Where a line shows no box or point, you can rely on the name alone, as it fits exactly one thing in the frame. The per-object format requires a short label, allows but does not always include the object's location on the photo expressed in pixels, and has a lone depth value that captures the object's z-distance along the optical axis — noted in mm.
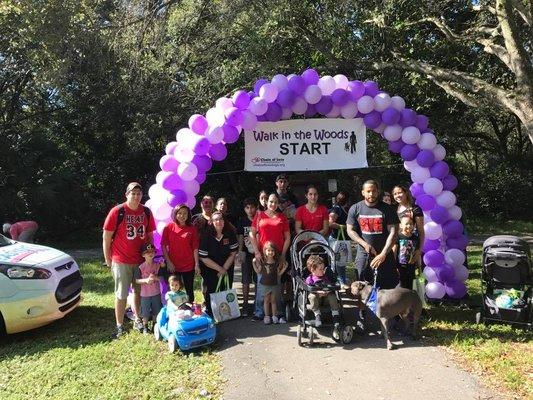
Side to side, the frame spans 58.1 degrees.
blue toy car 5406
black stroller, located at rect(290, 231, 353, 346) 5598
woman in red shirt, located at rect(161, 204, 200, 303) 6258
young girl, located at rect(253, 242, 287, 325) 6285
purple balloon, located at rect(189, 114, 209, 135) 6953
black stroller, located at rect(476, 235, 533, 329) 5852
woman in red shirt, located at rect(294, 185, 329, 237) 6672
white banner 7590
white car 5984
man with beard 5922
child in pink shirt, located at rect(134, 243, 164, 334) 6059
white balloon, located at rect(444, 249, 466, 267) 6841
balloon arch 6867
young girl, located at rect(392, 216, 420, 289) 6277
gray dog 5379
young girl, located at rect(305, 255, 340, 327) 5629
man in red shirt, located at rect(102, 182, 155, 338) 5969
